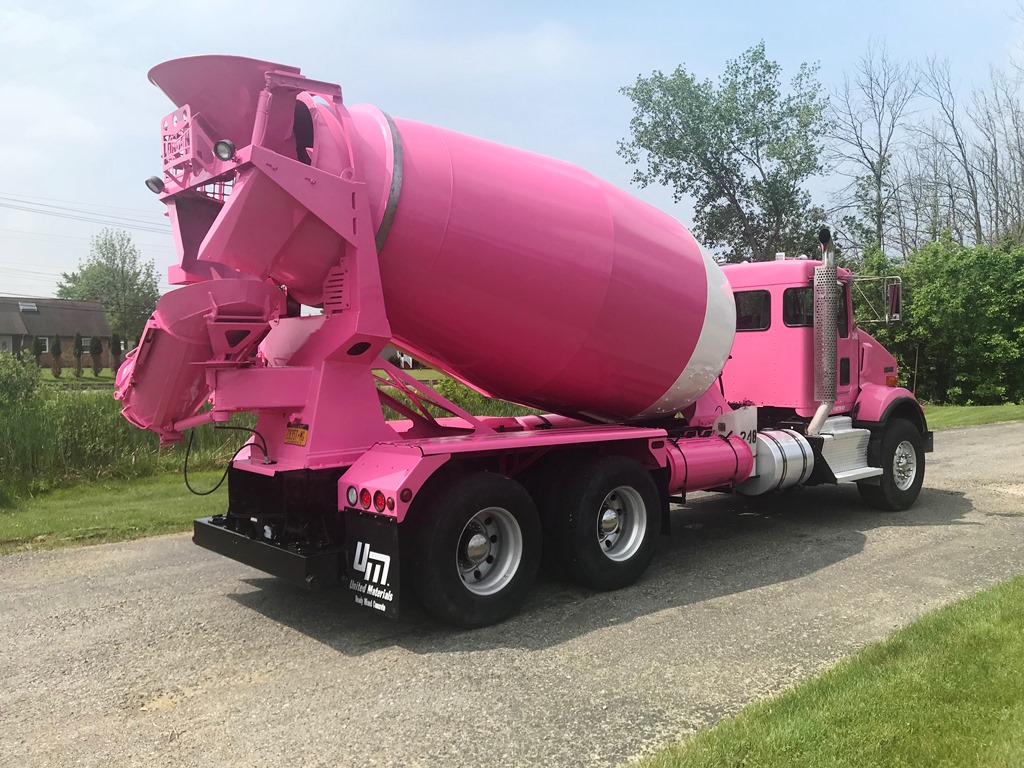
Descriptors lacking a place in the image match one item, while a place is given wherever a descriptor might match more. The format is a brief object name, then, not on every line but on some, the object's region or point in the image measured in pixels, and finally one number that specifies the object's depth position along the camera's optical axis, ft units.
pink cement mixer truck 16.47
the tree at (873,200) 118.21
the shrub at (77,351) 173.84
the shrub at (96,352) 172.70
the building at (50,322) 198.49
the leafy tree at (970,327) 88.02
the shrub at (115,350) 180.45
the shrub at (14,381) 38.34
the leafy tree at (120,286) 201.36
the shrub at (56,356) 163.33
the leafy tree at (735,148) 105.29
